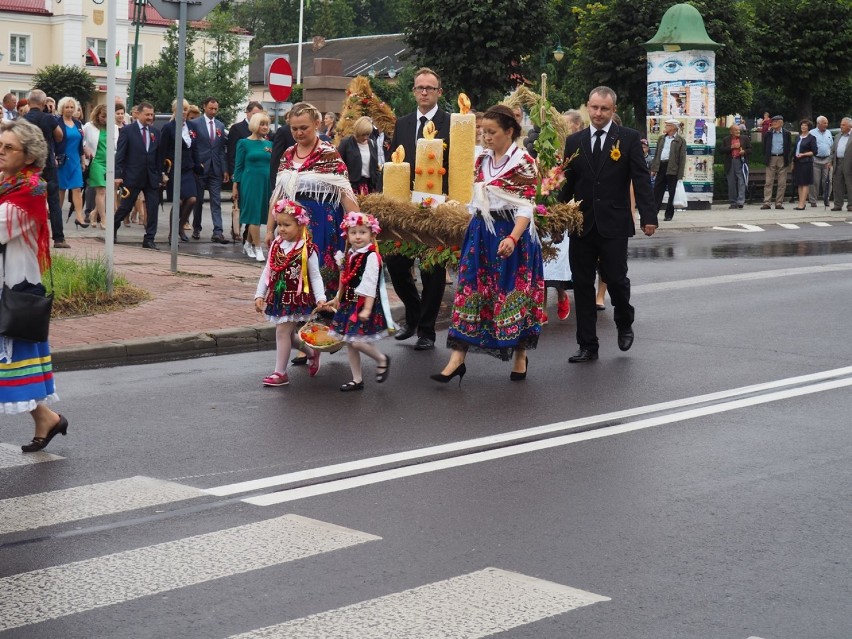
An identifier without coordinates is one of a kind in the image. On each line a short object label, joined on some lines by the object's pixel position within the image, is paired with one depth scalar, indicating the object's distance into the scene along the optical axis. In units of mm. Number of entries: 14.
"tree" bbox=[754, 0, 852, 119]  38906
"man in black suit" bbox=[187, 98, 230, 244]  19203
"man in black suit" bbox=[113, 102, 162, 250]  18094
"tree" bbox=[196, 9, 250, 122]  50844
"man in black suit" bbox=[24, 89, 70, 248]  16297
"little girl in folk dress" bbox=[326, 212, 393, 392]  9289
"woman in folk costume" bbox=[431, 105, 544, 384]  9383
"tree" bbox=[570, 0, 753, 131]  36156
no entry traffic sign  23734
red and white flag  79375
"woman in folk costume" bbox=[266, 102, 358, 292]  9828
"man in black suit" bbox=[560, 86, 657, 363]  10438
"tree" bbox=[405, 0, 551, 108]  39281
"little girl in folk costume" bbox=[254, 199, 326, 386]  9422
